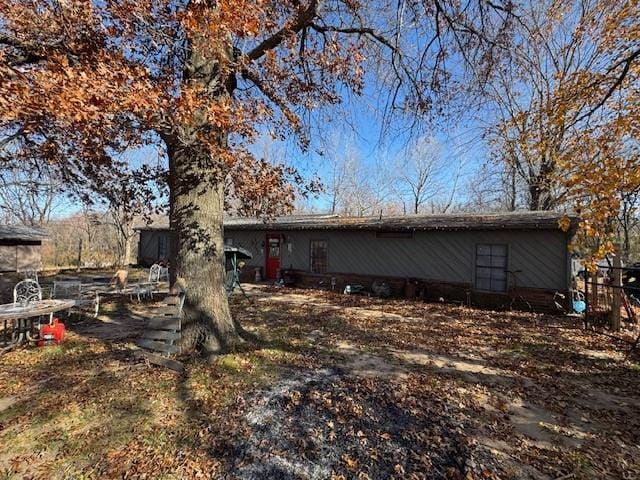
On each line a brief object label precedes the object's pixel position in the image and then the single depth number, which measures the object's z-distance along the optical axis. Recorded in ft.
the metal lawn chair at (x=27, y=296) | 19.12
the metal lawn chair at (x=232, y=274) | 34.83
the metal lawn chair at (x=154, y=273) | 35.93
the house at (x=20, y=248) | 57.16
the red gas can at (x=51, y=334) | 18.83
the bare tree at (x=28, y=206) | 75.09
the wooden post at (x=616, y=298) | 23.98
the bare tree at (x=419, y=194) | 101.40
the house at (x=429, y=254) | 30.99
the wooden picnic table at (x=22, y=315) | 16.67
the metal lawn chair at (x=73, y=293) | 27.43
